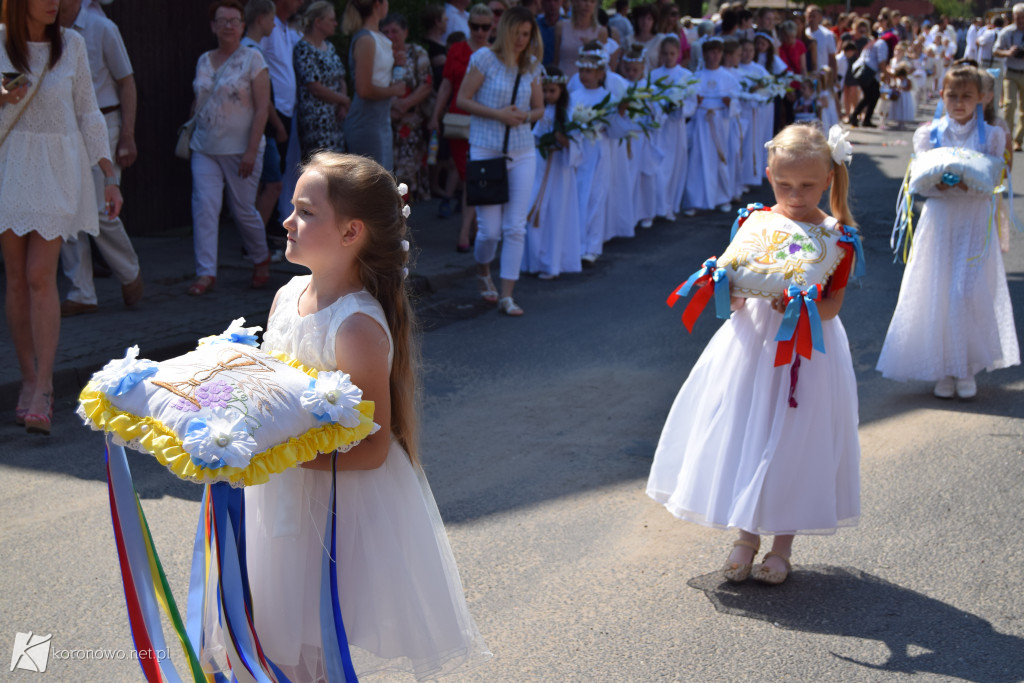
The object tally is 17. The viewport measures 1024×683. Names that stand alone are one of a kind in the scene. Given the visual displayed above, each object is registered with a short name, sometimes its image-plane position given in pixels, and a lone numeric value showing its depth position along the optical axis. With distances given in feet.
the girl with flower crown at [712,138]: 42.86
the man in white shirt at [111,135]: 22.99
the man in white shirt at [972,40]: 81.59
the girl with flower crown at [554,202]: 31.01
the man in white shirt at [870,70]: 73.61
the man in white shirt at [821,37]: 62.28
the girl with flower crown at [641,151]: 36.68
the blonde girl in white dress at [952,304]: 20.81
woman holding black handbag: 26.12
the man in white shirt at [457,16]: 40.55
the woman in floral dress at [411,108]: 33.63
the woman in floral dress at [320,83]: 29.96
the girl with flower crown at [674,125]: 39.63
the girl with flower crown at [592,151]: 32.01
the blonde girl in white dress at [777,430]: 13.02
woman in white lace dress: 17.20
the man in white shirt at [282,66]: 30.96
